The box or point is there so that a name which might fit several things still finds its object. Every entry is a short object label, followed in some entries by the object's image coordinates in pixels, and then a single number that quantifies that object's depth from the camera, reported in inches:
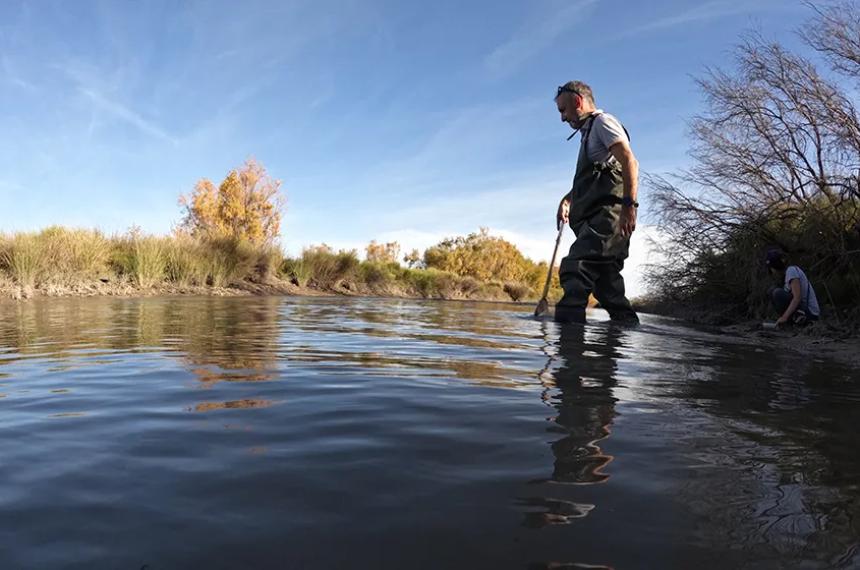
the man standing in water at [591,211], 232.8
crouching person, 270.8
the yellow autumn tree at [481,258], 1919.3
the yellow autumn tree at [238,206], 1537.9
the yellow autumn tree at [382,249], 2274.2
